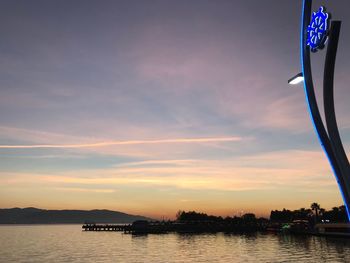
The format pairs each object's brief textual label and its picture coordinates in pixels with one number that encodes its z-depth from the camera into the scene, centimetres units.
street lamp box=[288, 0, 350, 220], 1322
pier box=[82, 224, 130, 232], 19030
